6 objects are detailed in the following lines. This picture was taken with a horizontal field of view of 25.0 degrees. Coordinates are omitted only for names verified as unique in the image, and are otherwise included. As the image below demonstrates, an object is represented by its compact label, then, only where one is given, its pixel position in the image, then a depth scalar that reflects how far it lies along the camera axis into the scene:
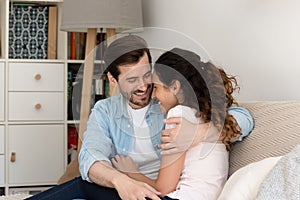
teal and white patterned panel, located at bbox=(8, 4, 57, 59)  4.25
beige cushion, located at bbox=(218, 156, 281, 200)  1.82
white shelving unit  4.21
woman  2.19
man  2.44
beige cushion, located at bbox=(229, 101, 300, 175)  2.15
